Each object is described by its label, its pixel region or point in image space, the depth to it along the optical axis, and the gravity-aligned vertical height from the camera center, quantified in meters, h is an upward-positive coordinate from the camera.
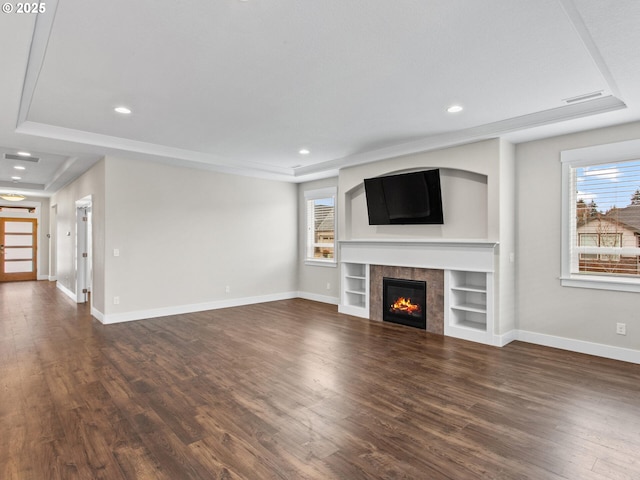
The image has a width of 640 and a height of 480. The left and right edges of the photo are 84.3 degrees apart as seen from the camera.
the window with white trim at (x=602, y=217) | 3.92 +0.26
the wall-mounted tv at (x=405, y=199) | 5.11 +0.63
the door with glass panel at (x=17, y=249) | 10.96 -0.31
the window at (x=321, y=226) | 7.44 +0.28
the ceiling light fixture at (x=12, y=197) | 9.17 +1.11
